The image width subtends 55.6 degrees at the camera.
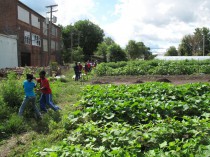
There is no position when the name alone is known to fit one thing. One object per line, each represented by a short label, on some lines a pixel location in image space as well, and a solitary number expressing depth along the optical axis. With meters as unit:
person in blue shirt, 6.08
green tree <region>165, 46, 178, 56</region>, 50.59
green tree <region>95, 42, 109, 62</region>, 39.95
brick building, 24.86
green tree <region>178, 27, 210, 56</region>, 47.16
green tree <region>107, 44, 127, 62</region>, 32.02
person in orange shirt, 6.65
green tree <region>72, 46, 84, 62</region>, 38.21
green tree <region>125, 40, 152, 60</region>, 44.59
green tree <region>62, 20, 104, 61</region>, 51.38
